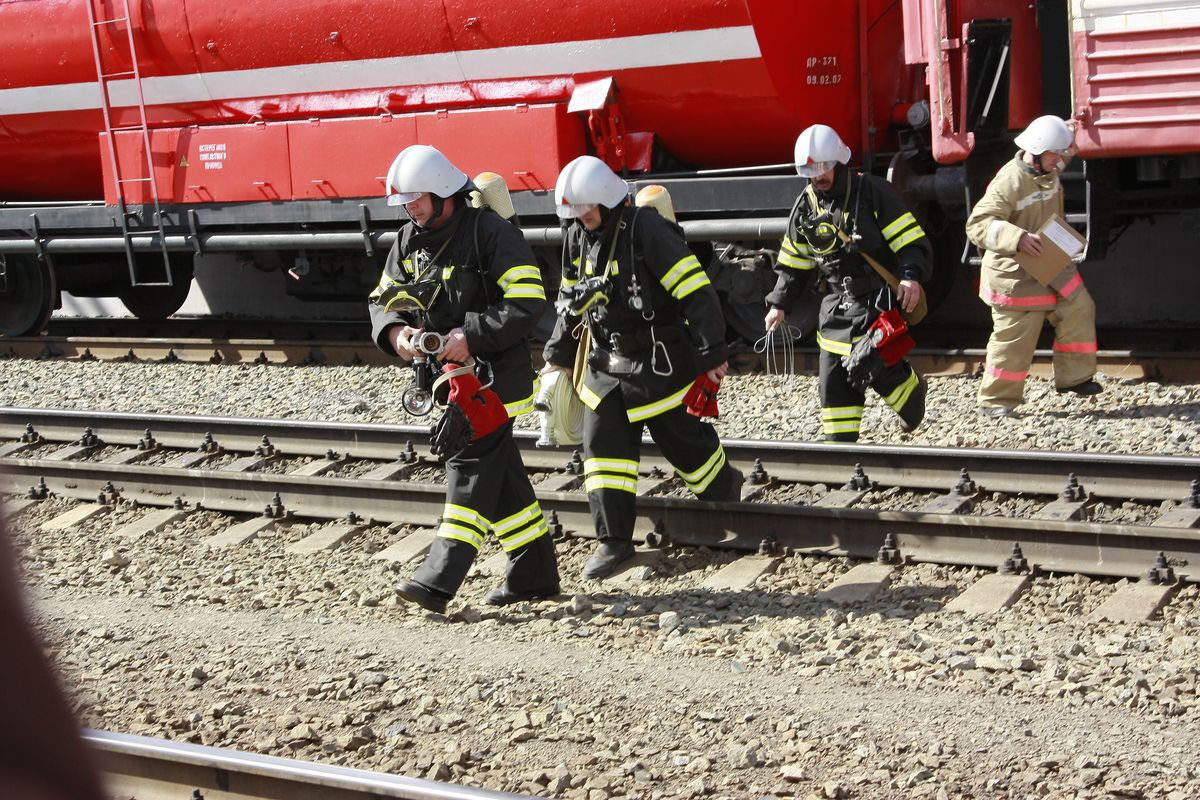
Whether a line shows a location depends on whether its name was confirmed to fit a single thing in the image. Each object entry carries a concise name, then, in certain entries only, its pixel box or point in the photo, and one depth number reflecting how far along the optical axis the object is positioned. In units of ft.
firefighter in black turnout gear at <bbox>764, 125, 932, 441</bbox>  46.57
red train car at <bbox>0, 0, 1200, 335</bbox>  56.59
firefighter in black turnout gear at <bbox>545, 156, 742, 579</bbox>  38.99
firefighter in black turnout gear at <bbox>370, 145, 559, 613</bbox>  35.86
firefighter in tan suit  53.42
